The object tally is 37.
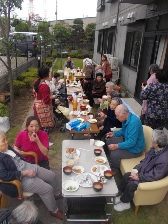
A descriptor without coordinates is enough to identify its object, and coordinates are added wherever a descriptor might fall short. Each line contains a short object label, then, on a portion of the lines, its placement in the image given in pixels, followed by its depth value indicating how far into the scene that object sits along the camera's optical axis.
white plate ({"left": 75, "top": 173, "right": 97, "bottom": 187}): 2.65
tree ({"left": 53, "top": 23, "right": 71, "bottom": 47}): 27.37
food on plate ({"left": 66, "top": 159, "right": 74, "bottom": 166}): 2.99
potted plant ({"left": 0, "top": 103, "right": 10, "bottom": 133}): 5.18
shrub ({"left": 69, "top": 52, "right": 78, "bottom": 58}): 25.58
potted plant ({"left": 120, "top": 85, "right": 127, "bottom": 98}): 8.26
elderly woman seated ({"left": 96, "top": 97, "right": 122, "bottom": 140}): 4.56
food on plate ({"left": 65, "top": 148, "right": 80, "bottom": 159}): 3.18
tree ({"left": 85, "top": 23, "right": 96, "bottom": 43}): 29.86
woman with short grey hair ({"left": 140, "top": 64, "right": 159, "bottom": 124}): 4.52
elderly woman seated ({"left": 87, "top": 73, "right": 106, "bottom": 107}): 6.62
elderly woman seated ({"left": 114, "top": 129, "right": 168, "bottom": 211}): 2.74
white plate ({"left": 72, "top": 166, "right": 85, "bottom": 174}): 2.87
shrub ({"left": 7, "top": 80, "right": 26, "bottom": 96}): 7.98
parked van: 14.31
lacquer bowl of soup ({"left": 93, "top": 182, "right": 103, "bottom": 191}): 2.54
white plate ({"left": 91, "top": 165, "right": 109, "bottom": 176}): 2.86
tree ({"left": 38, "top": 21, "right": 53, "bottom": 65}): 12.74
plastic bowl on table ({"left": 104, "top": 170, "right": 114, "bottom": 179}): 2.77
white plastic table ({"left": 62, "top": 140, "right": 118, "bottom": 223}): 2.52
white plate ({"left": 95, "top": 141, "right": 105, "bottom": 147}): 3.55
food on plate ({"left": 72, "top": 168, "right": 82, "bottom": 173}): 2.88
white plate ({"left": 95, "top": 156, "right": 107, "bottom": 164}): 3.10
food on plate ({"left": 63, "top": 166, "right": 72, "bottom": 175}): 2.80
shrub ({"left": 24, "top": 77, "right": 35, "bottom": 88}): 8.83
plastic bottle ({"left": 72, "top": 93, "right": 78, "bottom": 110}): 5.05
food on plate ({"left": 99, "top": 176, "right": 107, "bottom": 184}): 2.69
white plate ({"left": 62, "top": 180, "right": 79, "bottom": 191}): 2.56
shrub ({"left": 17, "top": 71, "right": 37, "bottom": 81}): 9.22
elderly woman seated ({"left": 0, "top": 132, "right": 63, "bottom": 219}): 2.66
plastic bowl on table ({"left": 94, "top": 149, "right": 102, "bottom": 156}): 3.27
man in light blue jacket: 3.45
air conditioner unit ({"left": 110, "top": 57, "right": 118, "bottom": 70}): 10.38
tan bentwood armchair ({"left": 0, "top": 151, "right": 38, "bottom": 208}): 2.63
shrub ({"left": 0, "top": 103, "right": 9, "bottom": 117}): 5.19
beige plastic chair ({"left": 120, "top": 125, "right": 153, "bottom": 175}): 3.42
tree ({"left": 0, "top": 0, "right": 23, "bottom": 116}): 5.01
